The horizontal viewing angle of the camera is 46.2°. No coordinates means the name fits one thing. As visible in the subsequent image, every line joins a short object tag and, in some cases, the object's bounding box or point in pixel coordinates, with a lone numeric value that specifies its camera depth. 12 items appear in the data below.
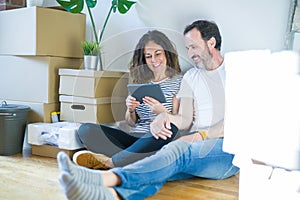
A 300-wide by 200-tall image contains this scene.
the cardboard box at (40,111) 2.00
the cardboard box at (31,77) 1.98
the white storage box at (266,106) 0.94
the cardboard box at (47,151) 1.84
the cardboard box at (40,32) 1.93
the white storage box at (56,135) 1.80
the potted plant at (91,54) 1.97
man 0.98
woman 1.65
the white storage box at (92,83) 1.88
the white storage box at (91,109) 1.88
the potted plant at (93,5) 1.98
